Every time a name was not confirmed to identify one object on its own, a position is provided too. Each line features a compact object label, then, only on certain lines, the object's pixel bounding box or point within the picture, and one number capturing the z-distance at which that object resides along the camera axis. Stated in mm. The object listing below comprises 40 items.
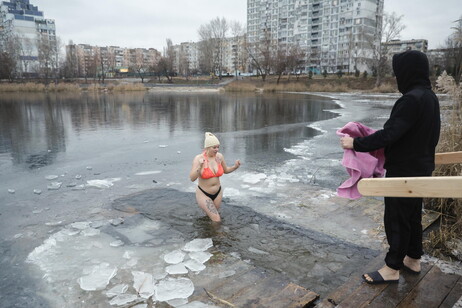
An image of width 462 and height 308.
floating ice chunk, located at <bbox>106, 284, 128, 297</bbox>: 2980
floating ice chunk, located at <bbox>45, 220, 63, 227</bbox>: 4621
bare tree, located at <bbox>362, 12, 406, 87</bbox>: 49438
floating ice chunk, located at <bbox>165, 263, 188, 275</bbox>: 3336
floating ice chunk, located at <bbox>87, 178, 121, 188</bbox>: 6461
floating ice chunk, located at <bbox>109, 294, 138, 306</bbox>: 2844
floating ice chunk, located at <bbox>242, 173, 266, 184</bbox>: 6590
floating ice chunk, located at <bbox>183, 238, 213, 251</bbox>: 3857
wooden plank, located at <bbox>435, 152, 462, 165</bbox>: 3038
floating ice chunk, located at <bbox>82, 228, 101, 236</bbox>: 4305
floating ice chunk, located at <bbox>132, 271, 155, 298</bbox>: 2980
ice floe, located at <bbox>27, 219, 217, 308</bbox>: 2990
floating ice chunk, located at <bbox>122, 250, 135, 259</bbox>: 3705
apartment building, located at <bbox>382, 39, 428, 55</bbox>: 91875
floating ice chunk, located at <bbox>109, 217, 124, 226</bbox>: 4621
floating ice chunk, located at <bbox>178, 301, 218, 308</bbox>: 2727
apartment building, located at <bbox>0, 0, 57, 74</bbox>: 84188
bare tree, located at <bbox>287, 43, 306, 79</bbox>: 64812
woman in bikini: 4660
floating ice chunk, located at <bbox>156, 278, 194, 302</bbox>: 2910
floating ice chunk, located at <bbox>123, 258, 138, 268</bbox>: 3501
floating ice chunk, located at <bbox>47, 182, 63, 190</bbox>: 6266
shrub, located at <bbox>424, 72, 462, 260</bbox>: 3555
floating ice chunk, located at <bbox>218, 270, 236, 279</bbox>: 3238
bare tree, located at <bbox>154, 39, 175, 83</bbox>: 85188
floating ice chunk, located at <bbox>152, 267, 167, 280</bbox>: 3246
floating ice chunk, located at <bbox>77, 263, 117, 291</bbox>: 3125
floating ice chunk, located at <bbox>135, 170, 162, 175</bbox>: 7332
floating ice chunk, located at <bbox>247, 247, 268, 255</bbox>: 3803
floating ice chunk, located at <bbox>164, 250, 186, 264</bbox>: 3570
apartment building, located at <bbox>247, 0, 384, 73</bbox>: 88938
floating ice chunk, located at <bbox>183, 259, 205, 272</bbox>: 3395
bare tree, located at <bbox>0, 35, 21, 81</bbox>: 60156
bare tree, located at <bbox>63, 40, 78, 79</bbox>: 84250
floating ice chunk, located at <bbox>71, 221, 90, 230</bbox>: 4504
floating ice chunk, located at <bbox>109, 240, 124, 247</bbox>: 4004
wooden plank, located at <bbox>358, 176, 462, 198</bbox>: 1770
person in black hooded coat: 2545
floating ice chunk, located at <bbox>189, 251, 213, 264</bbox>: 3580
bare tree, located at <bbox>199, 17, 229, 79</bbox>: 90000
